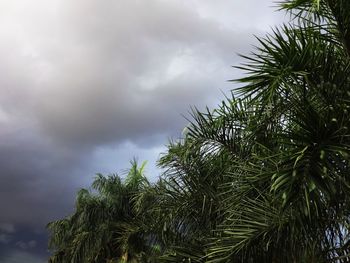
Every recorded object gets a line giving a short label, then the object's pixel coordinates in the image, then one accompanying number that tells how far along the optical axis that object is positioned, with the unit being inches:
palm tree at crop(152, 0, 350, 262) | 244.1
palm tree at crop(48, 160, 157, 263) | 864.9
